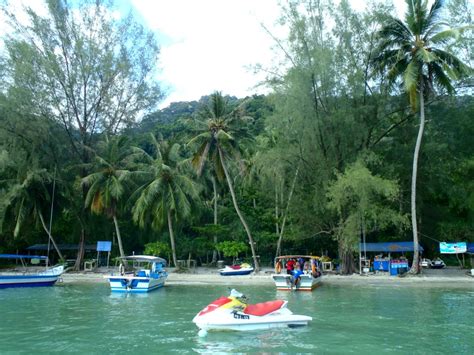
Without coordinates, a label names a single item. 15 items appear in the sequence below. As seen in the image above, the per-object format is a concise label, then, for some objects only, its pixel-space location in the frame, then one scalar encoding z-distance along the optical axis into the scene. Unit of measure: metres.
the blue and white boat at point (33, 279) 28.25
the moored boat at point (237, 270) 35.31
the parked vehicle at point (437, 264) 38.56
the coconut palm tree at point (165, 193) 37.25
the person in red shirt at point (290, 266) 26.28
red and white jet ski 13.97
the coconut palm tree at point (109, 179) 37.25
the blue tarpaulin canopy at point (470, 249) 34.56
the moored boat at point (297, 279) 25.25
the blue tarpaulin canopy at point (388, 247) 35.53
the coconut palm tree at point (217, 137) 36.25
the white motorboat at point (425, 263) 38.31
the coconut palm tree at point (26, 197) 37.16
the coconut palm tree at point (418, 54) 30.05
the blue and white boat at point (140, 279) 25.98
